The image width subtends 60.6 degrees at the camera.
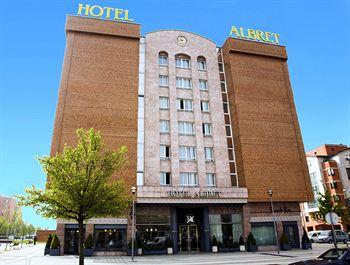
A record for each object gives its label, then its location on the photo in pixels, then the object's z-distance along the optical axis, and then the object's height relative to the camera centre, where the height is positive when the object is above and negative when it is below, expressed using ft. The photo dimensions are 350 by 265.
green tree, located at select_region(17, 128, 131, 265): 63.10 +11.42
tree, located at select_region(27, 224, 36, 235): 495.00 +24.80
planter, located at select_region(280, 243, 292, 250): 115.85 -3.19
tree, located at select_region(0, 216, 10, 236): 329.62 +20.05
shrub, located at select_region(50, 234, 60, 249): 99.25 +0.27
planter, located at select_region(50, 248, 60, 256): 98.78 -2.36
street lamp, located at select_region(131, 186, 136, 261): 94.79 +2.77
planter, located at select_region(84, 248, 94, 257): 101.14 -2.87
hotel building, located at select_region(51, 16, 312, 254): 111.86 +43.42
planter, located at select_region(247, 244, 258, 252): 112.88 -3.43
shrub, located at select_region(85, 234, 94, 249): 101.73 -0.01
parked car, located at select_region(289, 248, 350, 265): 41.38 -3.28
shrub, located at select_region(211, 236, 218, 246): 112.60 -0.93
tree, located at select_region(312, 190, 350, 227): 164.05 +14.09
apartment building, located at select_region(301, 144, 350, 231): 223.71 +44.72
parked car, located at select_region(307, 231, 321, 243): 183.40 +0.89
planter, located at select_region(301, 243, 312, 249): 118.65 -3.41
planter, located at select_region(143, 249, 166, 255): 106.52 -3.61
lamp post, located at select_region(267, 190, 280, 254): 110.79 +7.49
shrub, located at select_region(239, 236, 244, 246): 115.01 -0.87
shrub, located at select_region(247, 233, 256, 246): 113.60 -0.57
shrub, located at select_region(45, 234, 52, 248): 103.15 +0.67
